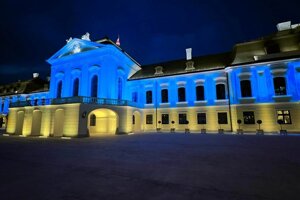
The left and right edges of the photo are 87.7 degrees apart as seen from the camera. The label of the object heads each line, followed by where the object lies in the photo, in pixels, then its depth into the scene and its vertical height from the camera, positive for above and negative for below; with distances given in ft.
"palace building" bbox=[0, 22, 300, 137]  63.77 +15.21
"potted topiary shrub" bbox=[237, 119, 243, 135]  64.23 -3.36
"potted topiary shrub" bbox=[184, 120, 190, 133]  79.51 -0.52
